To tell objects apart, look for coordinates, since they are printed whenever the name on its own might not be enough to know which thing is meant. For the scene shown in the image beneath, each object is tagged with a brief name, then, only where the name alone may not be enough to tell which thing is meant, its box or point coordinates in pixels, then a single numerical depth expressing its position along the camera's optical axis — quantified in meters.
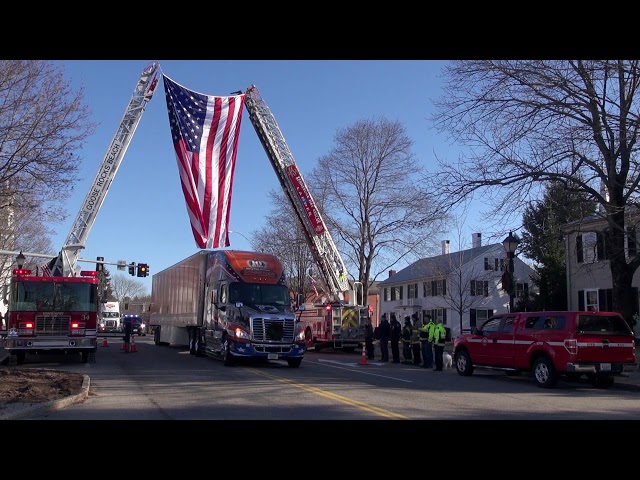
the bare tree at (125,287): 141.12
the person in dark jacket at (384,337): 25.45
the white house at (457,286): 46.82
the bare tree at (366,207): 39.16
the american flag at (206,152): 28.11
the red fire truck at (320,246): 30.23
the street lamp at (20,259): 25.85
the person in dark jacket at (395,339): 24.91
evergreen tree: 21.53
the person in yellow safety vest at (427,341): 21.27
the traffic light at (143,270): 39.59
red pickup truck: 15.73
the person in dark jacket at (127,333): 28.77
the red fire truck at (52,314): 20.02
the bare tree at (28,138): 16.61
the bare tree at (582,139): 19.34
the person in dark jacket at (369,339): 27.52
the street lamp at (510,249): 21.78
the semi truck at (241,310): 20.14
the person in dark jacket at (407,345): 24.27
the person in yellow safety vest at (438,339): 20.94
